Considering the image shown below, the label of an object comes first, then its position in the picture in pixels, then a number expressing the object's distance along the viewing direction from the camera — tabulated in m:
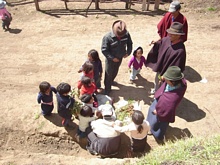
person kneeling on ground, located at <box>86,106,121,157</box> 5.73
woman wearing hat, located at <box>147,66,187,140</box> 5.48
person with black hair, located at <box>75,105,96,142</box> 5.85
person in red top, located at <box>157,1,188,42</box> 6.75
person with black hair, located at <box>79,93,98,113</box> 6.03
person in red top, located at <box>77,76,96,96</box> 6.20
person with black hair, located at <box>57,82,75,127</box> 5.78
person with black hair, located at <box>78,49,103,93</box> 6.54
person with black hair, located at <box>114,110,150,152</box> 5.50
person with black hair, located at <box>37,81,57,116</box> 5.99
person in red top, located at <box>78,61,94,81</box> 6.36
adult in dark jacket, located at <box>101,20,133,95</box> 6.14
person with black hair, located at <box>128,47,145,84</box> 7.40
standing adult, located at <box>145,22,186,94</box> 5.86
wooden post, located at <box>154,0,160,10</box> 12.06
